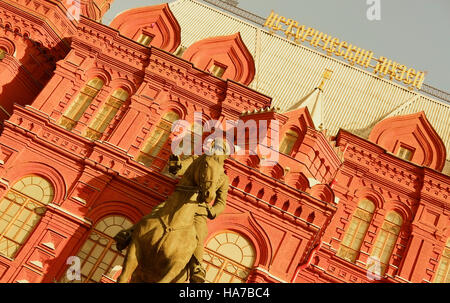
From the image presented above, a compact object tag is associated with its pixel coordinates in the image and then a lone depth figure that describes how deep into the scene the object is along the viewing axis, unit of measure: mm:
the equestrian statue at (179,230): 13852
